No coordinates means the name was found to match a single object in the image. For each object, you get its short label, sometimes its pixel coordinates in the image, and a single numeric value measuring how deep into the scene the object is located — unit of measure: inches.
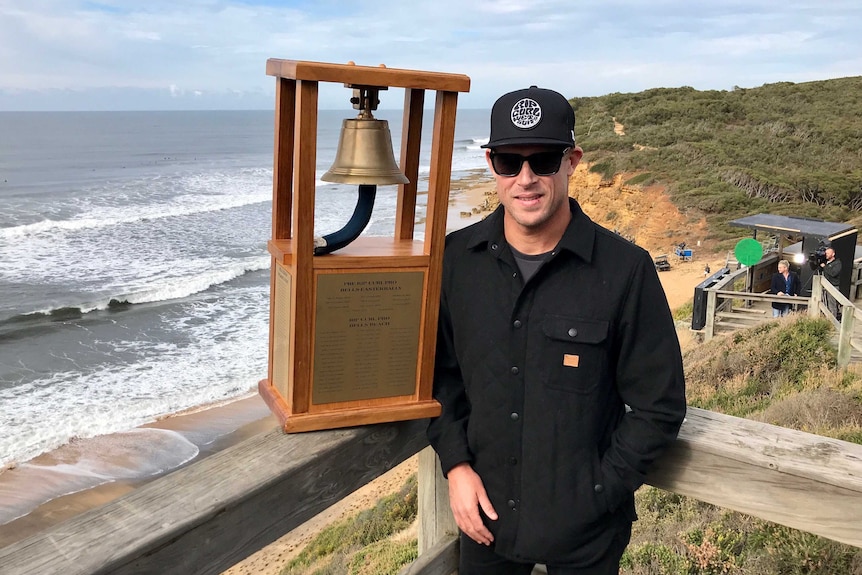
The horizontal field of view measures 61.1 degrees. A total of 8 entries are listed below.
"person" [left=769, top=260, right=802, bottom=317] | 562.3
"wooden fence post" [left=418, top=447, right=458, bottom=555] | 95.9
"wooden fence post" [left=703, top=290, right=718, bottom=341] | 547.2
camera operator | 543.8
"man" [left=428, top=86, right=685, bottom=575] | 75.8
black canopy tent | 563.5
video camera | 556.1
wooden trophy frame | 74.6
